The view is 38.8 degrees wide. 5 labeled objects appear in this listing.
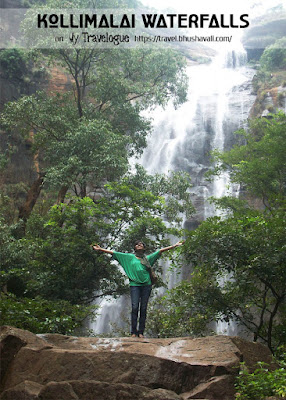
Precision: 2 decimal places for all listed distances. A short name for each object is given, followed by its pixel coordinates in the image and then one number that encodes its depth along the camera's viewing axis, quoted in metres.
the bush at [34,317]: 6.72
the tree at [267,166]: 13.78
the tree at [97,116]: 14.20
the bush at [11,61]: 22.41
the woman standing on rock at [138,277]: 6.63
